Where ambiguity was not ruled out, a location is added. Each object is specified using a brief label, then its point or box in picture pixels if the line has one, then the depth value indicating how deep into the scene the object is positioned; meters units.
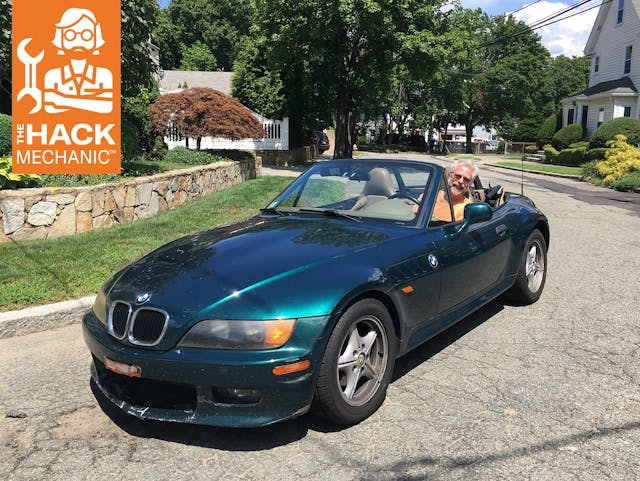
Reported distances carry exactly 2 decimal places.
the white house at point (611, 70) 33.31
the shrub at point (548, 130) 41.59
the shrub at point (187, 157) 14.66
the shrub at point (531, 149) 42.95
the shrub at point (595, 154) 25.63
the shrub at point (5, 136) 8.86
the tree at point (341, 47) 20.09
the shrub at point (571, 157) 29.91
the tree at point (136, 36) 10.22
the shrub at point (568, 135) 35.25
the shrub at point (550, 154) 33.19
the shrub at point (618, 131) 26.84
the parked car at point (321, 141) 39.09
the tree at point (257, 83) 25.02
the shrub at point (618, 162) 20.22
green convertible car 2.80
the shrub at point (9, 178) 7.80
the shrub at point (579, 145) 31.65
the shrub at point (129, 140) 10.88
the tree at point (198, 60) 64.50
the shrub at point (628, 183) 18.58
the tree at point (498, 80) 50.50
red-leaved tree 15.35
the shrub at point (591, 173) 21.33
